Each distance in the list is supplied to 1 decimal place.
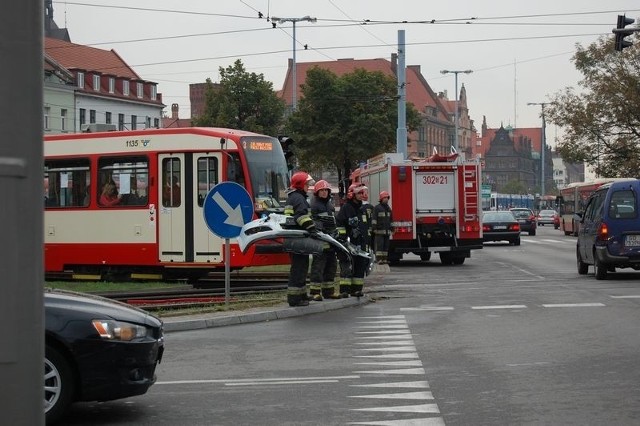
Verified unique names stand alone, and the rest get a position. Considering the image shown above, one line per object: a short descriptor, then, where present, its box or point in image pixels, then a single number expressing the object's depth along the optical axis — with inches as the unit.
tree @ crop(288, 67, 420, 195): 2655.0
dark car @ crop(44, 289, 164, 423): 278.1
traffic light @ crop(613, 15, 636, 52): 1047.6
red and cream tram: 869.8
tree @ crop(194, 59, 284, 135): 2217.0
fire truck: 1147.9
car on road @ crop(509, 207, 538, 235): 2379.4
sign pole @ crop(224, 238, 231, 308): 620.7
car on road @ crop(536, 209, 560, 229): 3708.2
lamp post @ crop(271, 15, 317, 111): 1540.6
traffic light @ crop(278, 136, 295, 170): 927.0
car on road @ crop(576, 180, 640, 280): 828.0
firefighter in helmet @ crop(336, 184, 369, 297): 681.0
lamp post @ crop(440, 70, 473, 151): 3324.3
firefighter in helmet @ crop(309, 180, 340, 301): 645.3
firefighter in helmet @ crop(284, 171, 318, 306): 606.5
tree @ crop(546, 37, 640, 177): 2298.2
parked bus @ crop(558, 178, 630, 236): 2213.3
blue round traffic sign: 616.7
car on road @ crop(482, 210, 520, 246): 1742.1
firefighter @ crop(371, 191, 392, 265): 1044.5
